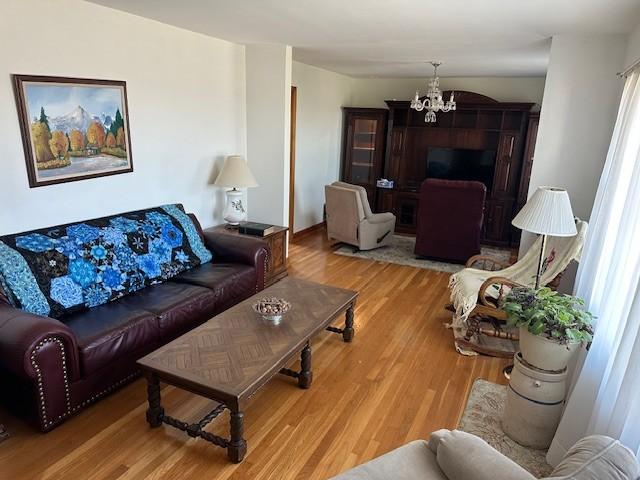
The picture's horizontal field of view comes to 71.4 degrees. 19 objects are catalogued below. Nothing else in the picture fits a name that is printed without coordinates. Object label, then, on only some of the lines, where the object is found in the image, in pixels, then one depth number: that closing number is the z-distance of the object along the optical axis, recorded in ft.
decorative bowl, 9.16
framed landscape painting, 9.46
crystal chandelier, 18.03
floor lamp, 8.84
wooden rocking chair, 11.27
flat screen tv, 21.99
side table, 14.66
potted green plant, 7.23
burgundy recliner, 17.12
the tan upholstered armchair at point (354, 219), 18.71
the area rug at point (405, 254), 18.17
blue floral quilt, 8.77
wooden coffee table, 7.23
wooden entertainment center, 21.07
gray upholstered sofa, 4.14
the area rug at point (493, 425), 7.59
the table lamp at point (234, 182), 14.51
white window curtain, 5.70
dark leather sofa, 7.31
